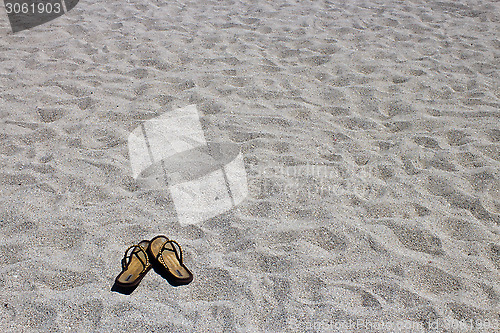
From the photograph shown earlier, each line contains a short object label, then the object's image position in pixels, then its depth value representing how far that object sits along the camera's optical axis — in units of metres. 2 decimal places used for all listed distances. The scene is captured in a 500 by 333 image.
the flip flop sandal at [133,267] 2.21
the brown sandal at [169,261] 2.25
